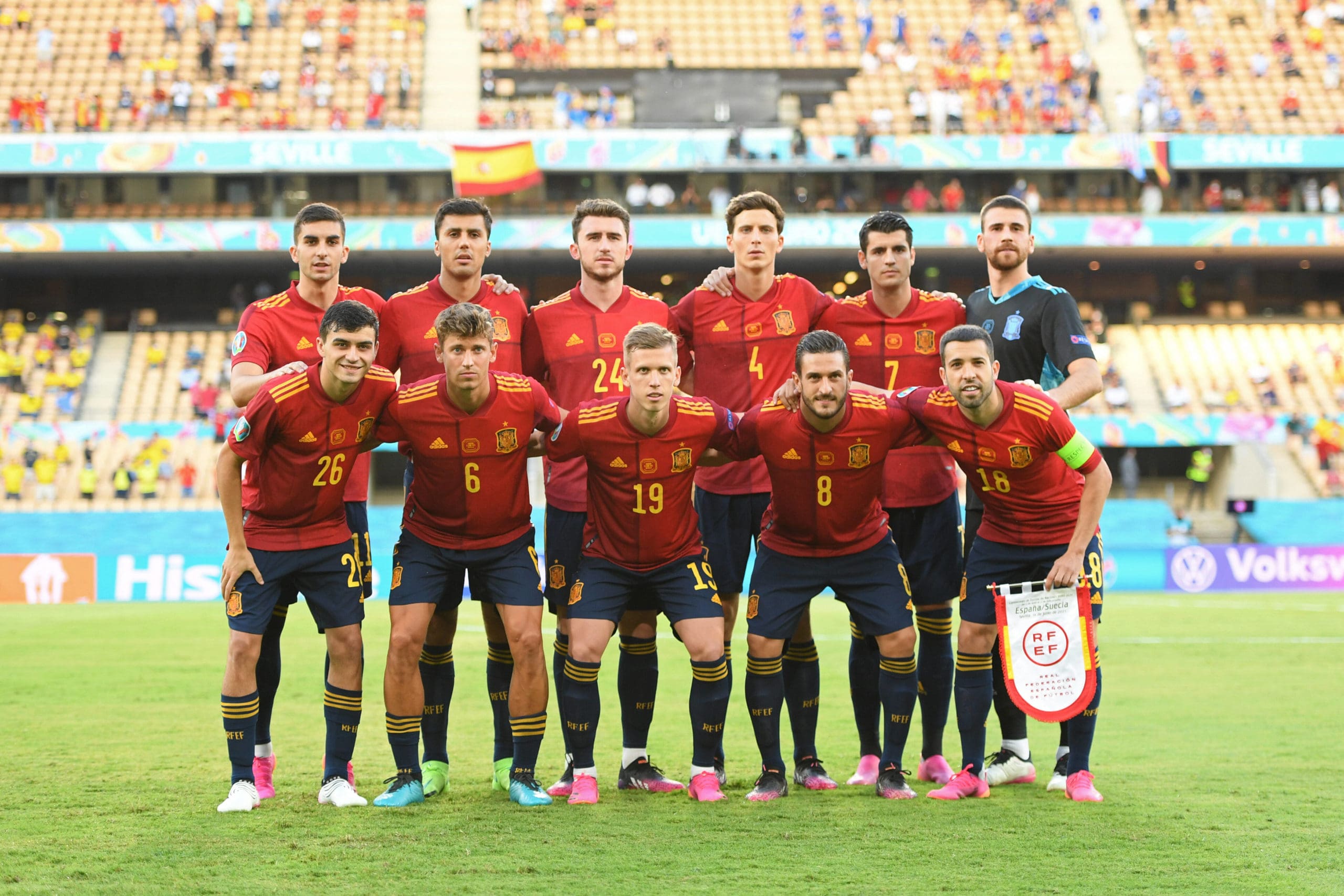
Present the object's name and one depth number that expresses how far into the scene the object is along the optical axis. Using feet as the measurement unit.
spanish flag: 99.66
